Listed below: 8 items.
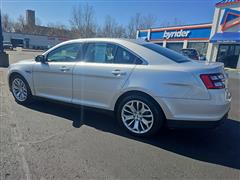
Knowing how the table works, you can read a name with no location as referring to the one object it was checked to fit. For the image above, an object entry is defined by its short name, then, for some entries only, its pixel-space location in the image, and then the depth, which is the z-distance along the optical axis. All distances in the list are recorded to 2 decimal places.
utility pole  12.62
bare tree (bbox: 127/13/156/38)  55.41
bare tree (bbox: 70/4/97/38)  47.22
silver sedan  3.04
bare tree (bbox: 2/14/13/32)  79.06
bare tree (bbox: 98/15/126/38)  53.47
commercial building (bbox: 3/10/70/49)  58.06
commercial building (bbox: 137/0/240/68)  20.22
